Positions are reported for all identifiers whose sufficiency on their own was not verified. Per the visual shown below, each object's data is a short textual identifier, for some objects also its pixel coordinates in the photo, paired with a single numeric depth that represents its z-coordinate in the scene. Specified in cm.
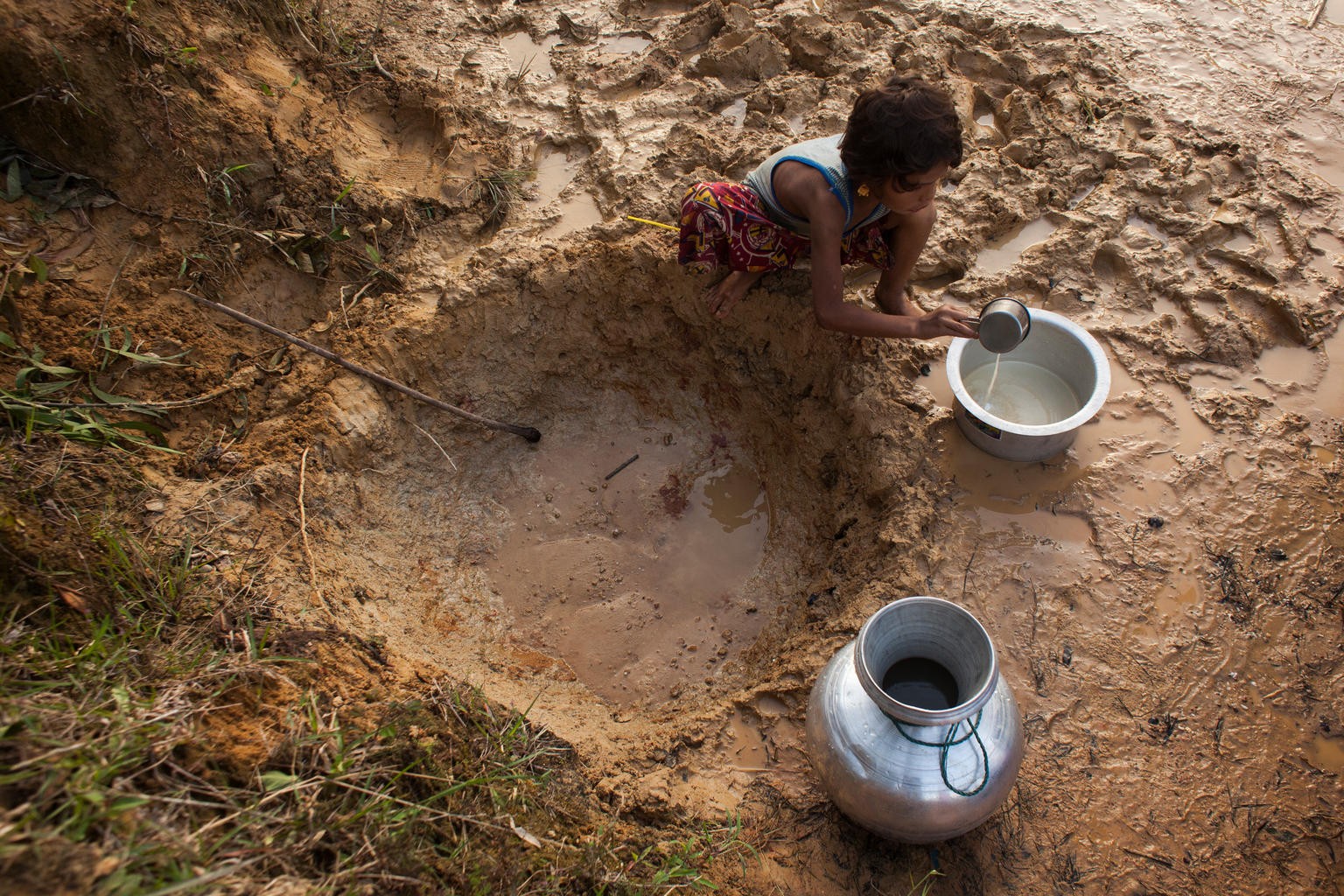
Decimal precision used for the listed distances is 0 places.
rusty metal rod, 287
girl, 220
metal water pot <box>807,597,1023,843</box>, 183
